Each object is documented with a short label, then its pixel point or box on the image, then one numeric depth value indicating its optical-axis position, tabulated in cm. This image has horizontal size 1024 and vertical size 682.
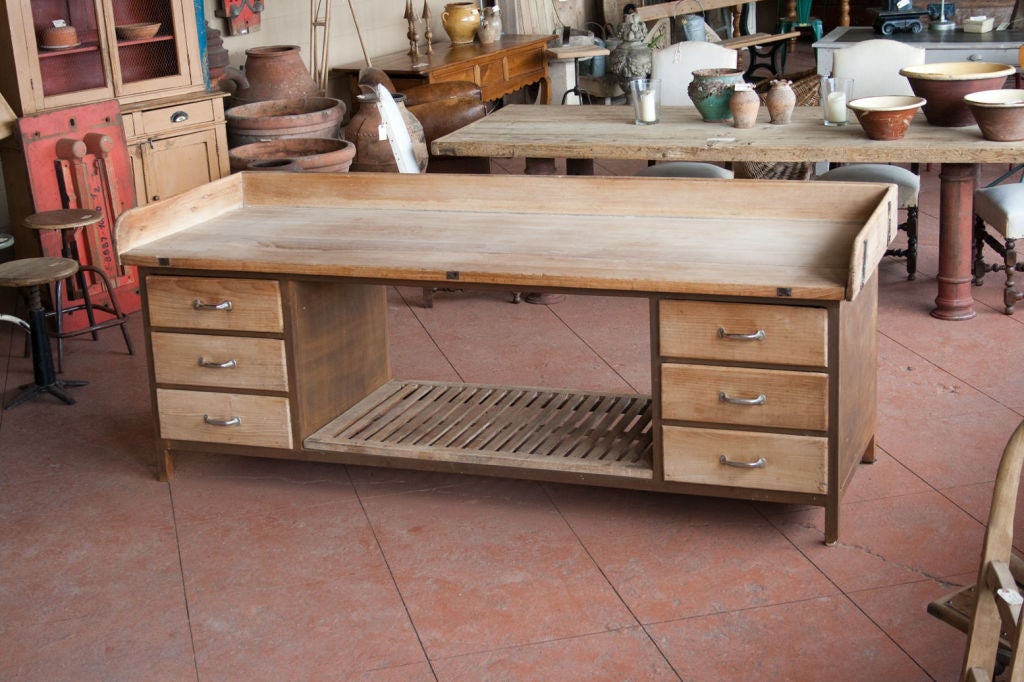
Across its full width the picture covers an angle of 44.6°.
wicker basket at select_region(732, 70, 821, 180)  599
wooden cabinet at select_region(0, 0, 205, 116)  528
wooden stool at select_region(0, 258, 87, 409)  471
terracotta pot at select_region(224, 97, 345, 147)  610
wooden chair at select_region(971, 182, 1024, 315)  491
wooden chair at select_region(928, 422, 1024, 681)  209
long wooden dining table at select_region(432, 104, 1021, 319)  480
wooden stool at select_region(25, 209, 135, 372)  509
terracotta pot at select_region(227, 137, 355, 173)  510
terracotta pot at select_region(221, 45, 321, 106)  662
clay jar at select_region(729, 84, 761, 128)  523
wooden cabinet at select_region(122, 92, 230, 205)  582
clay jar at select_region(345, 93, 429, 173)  583
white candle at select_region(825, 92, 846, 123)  523
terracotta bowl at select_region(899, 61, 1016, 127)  501
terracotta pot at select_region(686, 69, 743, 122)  539
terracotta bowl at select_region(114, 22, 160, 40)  582
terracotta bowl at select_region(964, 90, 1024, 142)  472
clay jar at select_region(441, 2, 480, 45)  905
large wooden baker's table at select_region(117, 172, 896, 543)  328
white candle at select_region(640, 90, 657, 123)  548
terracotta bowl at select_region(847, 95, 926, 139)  483
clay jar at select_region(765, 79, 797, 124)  534
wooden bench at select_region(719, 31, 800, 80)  992
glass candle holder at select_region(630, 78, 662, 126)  548
